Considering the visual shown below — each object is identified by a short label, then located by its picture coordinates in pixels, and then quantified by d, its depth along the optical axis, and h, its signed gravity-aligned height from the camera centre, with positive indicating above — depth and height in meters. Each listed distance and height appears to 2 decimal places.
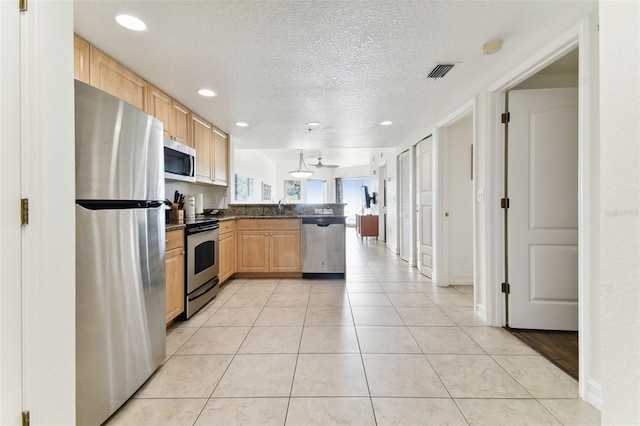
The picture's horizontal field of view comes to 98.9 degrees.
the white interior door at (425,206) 3.92 +0.05
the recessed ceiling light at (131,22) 1.68 +1.19
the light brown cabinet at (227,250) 3.61 -0.55
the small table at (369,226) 8.22 -0.50
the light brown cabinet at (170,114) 2.66 +1.03
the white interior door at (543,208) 2.29 +0.01
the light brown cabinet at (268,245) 4.13 -0.53
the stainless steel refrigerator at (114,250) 1.28 -0.21
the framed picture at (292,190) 11.32 +0.83
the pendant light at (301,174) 7.75 +1.02
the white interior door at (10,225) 0.92 -0.04
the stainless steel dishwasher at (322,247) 4.11 -0.56
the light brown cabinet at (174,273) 2.36 -0.56
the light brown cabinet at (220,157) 4.05 +0.83
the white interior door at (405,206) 5.00 +0.05
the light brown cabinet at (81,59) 1.84 +1.05
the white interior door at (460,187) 3.62 +0.29
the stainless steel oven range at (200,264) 2.67 -0.57
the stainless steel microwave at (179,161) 2.78 +0.54
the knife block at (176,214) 3.06 -0.04
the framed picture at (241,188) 6.72 +0.56
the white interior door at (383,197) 7.32 +0.33
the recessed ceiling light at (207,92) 2.79 +1.22
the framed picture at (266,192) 9.14 +0.63
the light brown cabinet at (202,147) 3.49 +0.85
